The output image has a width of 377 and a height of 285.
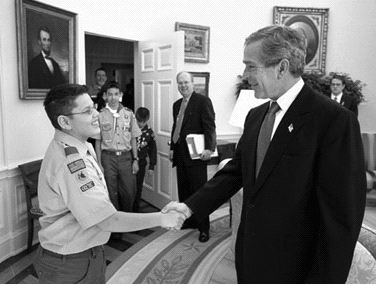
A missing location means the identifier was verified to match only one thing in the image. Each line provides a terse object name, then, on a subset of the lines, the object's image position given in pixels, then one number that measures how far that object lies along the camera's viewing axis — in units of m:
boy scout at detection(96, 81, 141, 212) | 3.91
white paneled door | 4.32
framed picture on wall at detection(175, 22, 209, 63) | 5.45
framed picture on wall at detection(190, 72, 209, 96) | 5.59
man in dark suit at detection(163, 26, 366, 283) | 1.22
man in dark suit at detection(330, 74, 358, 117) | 5.55
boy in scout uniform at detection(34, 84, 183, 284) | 1.50
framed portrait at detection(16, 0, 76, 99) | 3.48
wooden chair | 3.46
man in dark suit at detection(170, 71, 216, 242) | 3.82
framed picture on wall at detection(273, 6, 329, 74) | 6.03
